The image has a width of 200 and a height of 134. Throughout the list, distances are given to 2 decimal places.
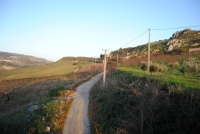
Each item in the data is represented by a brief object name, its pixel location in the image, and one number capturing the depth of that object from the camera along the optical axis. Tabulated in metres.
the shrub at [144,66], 23.22
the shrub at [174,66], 24.84
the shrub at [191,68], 15.72
